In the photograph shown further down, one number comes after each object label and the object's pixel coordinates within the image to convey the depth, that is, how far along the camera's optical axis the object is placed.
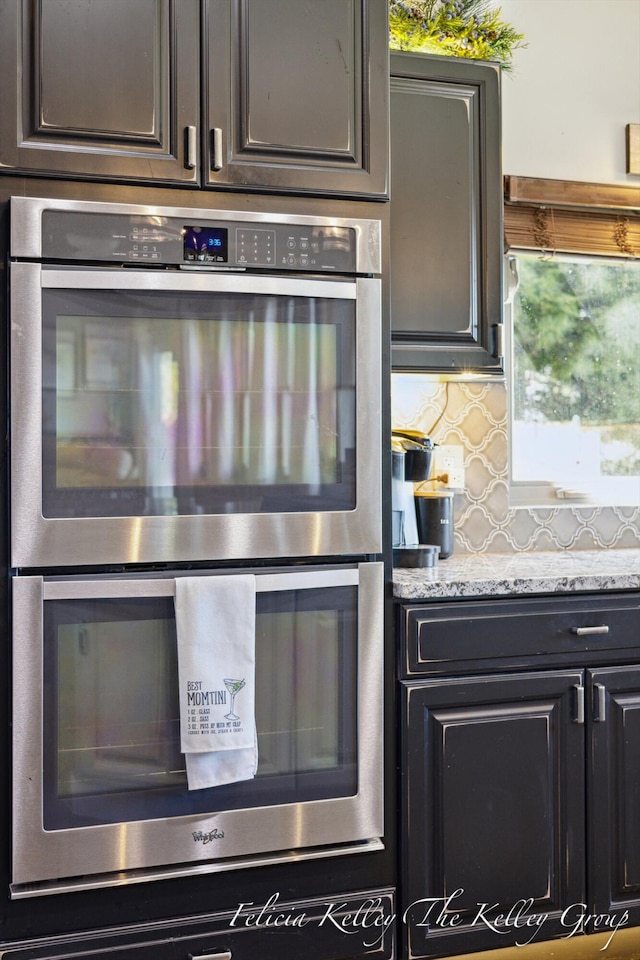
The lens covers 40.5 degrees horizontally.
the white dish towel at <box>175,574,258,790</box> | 1.76
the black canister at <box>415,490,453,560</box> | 2.45
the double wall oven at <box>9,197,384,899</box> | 1.72
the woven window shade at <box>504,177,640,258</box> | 2.69
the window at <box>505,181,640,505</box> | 2.81
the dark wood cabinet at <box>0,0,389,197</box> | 1.73
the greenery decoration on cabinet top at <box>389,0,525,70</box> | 2.31
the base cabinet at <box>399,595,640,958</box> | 1.94
